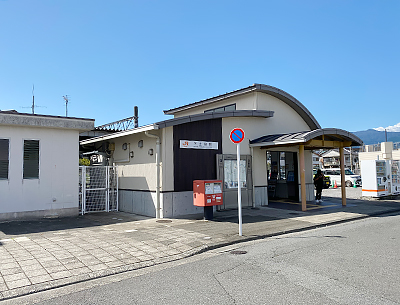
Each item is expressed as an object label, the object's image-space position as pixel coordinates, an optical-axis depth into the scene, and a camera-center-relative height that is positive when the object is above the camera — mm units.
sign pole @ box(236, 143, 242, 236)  8250 -1146
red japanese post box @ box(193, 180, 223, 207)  10492 -696
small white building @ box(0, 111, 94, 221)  10531 +311
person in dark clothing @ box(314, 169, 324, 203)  15812 -626
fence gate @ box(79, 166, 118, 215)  12945 -629
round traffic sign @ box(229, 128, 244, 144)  8859 +963
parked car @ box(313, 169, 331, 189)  28764 -1099
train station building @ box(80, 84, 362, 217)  11602 +924
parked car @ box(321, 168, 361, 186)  30797 -836
